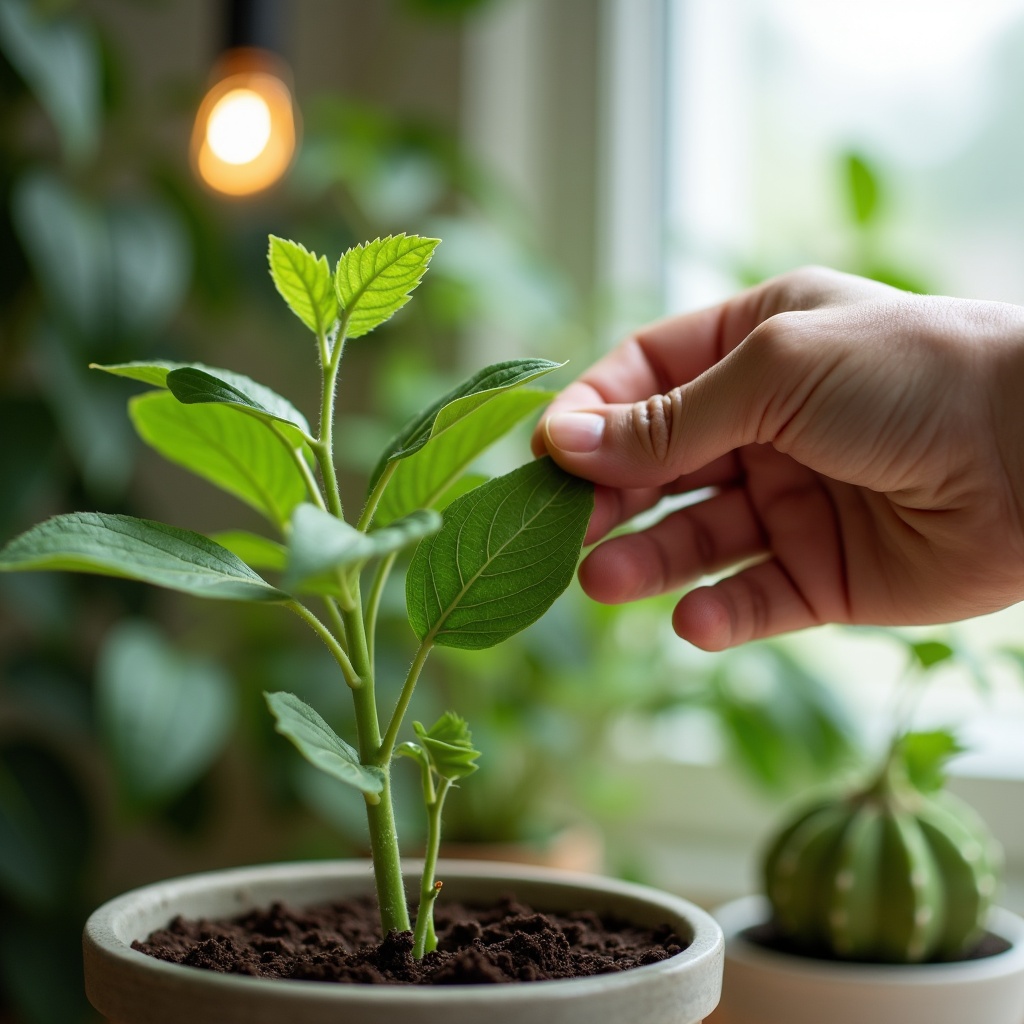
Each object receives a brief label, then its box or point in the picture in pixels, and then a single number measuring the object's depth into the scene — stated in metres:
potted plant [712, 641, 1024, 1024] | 0.74
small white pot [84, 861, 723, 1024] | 0.41
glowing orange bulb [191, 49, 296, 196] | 1.23
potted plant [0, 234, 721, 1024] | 0.42
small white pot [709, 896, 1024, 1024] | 0.74
